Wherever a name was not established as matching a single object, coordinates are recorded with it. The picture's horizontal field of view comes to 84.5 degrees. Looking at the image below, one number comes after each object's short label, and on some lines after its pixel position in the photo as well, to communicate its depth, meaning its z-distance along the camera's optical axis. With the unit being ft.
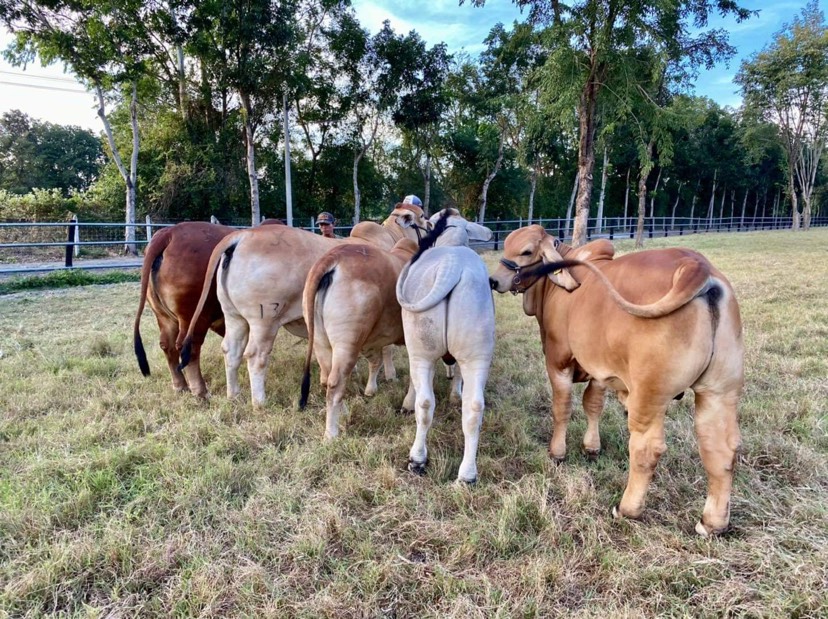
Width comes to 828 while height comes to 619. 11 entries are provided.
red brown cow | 12.35
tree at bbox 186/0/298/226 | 53.21
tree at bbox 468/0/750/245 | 37.09
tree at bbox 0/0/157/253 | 47.21
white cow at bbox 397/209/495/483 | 8.66
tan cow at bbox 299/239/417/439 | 10.00
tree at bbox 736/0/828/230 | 82.48
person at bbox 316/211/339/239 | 20.54
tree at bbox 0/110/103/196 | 106.27
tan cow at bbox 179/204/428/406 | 11.47
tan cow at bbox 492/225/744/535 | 6.37
